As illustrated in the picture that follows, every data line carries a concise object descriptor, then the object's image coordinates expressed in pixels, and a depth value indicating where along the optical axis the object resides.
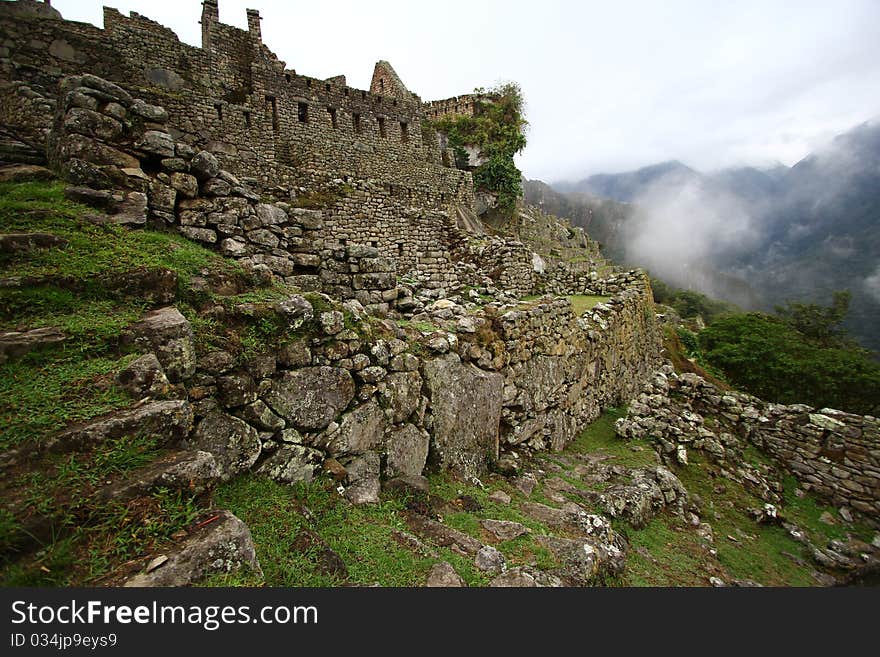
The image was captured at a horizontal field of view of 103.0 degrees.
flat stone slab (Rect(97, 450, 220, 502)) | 2.44
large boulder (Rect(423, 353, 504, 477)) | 6.05
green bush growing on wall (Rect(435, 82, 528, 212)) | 25.09
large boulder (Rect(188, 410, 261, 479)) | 3.57
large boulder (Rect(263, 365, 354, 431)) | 4.26
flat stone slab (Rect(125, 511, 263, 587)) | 2.16
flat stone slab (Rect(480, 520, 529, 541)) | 4.63
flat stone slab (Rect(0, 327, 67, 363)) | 2.86
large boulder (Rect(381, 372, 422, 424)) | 5.38
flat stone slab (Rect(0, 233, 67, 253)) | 3.57
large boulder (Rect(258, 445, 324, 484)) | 3.99
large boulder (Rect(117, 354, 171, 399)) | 3.01
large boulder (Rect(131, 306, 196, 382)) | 3.37
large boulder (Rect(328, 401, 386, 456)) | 4.71
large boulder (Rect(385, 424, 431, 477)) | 5.24
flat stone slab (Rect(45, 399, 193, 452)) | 2.53
